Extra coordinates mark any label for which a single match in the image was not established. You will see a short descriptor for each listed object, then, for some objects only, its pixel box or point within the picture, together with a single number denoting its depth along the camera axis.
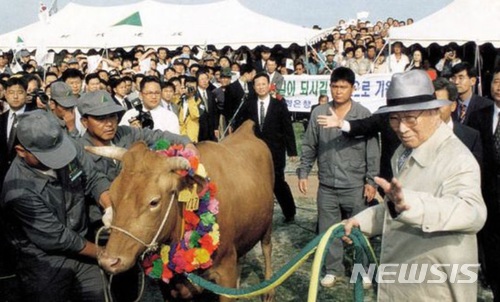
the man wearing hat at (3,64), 16.13
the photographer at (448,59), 14.82
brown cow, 3.52
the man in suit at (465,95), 5.79
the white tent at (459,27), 13.38
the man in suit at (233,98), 10.98
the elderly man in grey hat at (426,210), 2.67
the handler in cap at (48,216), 3.53
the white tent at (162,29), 19.25
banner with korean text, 14.28
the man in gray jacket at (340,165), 5.68
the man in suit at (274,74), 13.67
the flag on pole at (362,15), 24.77
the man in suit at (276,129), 7.96
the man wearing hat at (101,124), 4.52
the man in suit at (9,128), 5.28
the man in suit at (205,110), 9.40
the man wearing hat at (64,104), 6.32
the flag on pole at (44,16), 24.42
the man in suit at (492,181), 4.82
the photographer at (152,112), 6.66
